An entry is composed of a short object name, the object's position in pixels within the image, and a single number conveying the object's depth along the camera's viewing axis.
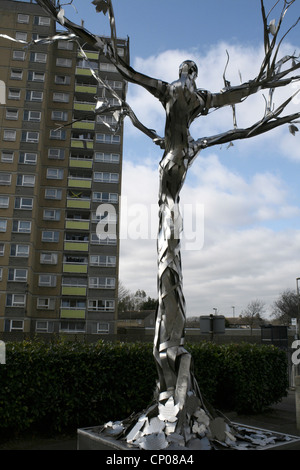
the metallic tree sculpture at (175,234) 4.88
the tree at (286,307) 74.84
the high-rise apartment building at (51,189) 41.47
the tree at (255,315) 84.62
